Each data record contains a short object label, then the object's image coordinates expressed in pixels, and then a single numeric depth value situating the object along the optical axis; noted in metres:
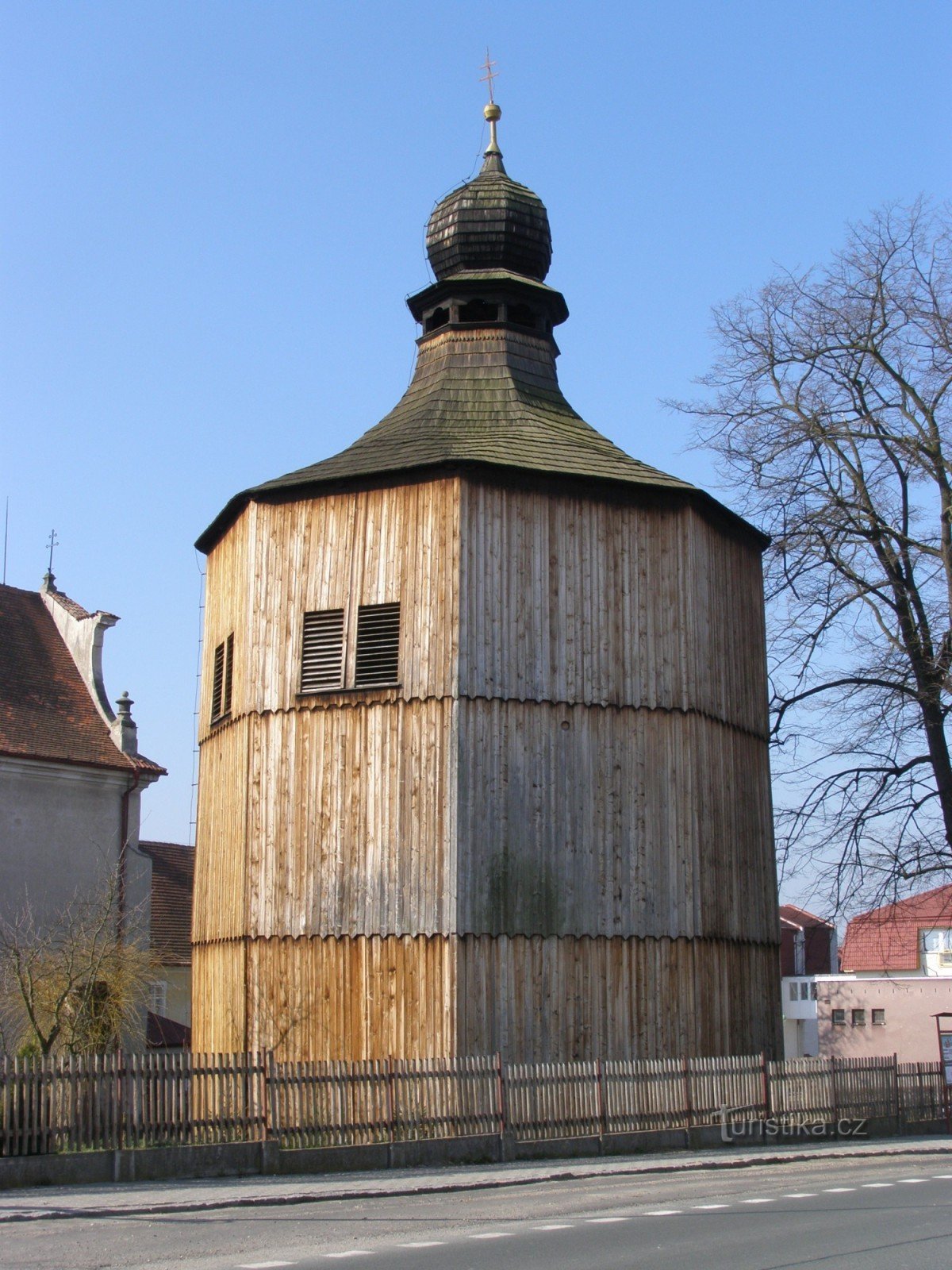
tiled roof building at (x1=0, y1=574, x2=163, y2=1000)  27.64
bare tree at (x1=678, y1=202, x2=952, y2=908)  23.17
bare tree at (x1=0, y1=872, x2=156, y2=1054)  18.64
